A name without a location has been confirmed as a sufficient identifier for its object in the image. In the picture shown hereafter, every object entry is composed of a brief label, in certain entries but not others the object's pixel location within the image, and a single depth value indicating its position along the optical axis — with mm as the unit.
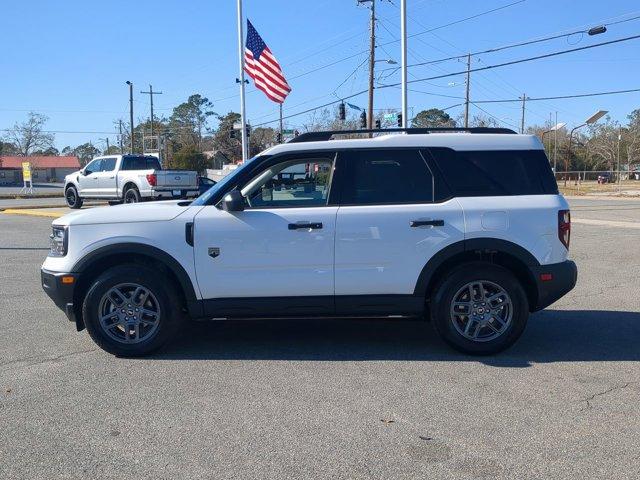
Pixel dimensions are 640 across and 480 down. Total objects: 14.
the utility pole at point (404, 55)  19786
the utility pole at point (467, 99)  47547
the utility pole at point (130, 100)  62500
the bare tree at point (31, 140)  103250
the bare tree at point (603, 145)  87688
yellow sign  42156
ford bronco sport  5188
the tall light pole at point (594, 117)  43869
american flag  21453
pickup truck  20125
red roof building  97756
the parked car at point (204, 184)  22175
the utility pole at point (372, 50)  31484
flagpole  23734
